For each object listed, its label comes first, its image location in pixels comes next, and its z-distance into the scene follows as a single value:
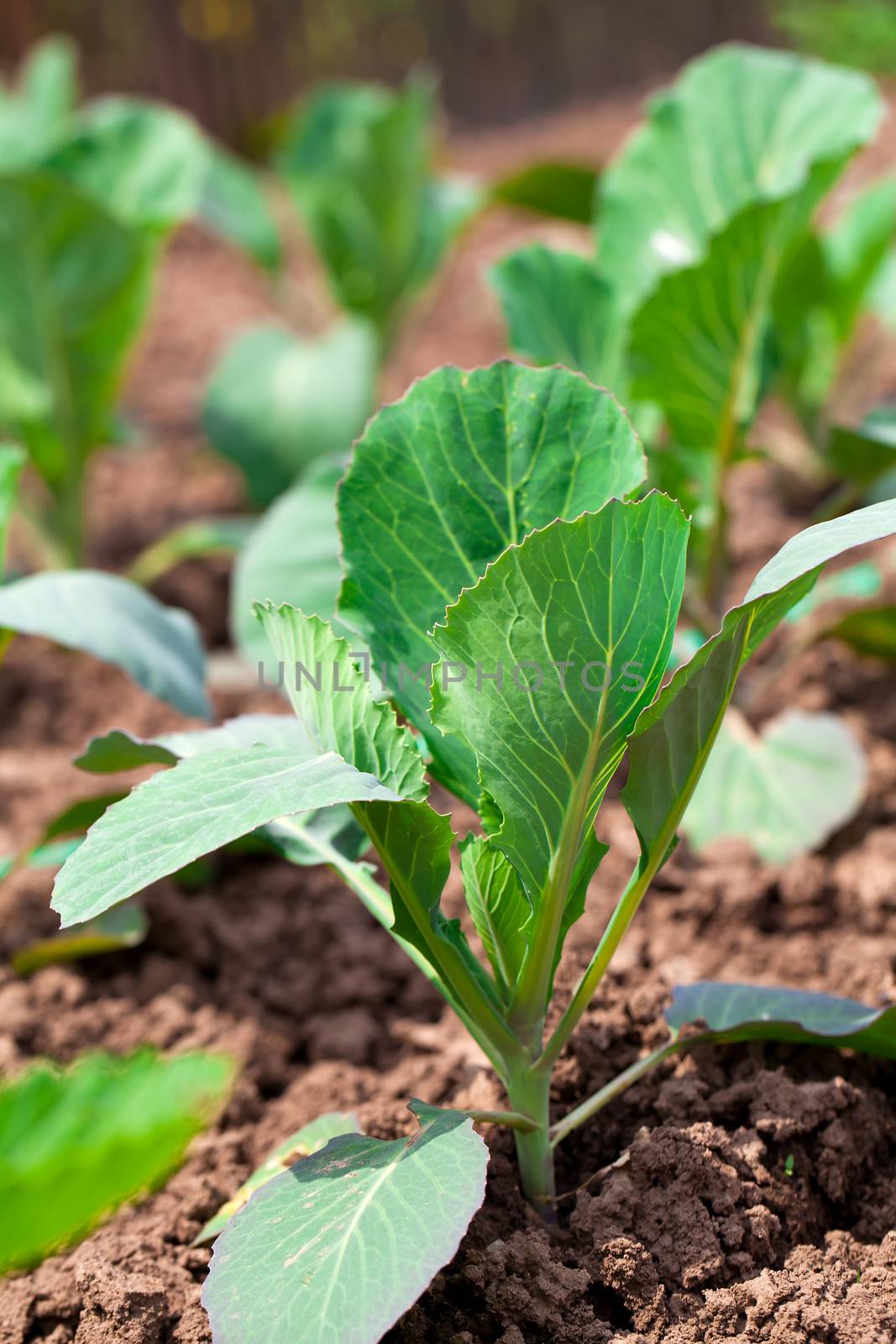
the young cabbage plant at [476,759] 1.11
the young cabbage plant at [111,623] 1.22
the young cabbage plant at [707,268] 1.35
